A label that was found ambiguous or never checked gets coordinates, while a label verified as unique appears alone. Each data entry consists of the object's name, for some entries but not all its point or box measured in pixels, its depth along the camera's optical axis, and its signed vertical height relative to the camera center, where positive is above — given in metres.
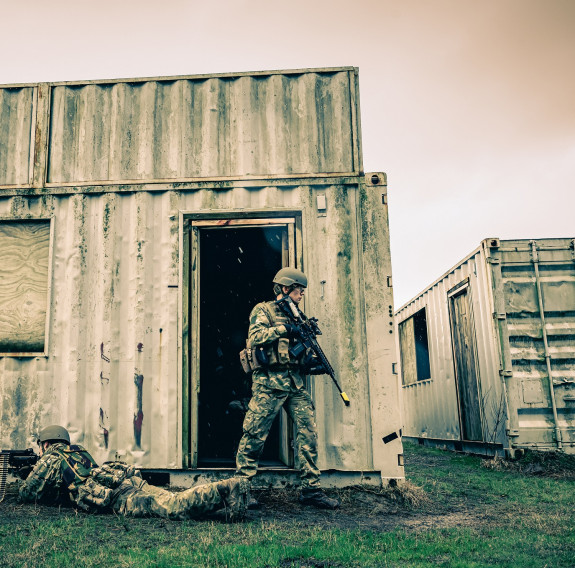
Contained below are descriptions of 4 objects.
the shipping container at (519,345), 7.84 +0.71
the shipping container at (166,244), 6.19 +1.73
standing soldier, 5.47 +0.10
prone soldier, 4.61 -0.61
